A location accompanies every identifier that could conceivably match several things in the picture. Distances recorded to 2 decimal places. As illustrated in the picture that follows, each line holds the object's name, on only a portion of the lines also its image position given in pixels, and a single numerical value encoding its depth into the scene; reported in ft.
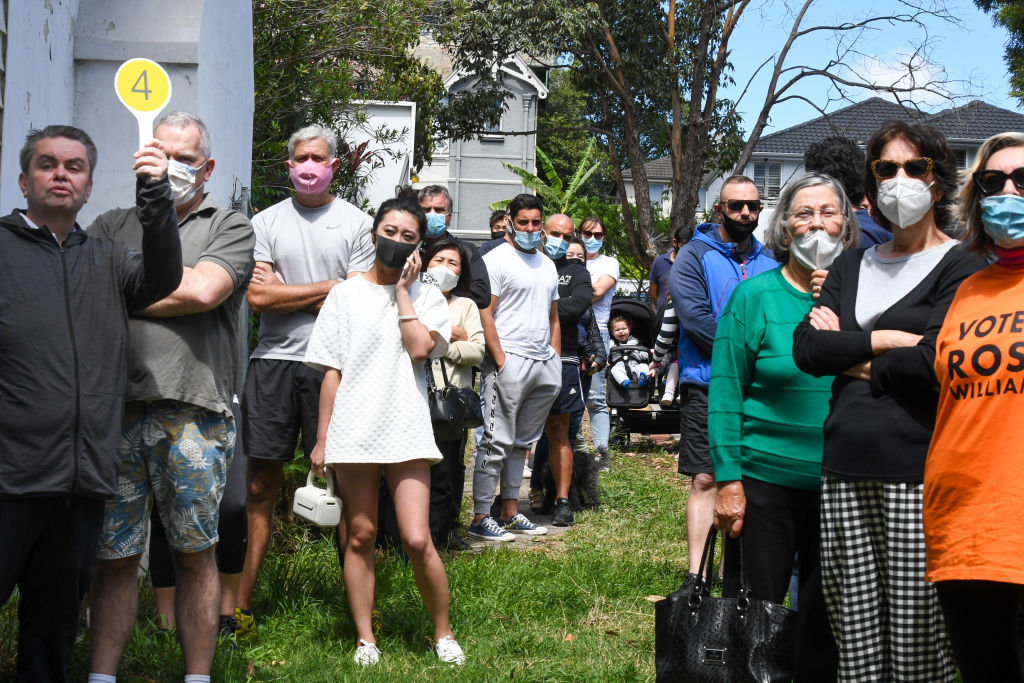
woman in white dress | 16.47
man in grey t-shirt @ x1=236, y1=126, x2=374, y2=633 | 18.07
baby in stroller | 38.29
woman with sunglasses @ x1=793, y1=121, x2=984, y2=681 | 11.67
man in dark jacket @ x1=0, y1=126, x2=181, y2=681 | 11.80
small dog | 30.19
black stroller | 38.37
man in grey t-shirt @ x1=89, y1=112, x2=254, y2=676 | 13.25
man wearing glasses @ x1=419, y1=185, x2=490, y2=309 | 24.93
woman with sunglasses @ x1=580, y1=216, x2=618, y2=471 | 34.42
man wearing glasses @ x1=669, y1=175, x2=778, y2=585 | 19.75
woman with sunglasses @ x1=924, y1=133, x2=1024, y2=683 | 9.96
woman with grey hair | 13.53
